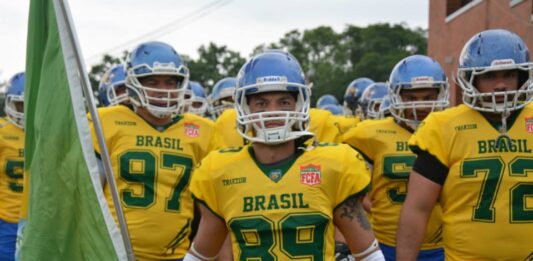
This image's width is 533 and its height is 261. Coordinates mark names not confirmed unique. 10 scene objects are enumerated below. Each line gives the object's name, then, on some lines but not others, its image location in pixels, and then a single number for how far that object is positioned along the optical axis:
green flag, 6.06
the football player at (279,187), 6.65
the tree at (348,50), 92.57
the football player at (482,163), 7.25
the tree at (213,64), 78.08
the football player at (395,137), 10.19
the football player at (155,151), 9.25
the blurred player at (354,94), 19.19
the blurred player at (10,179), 12.99
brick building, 28.28
